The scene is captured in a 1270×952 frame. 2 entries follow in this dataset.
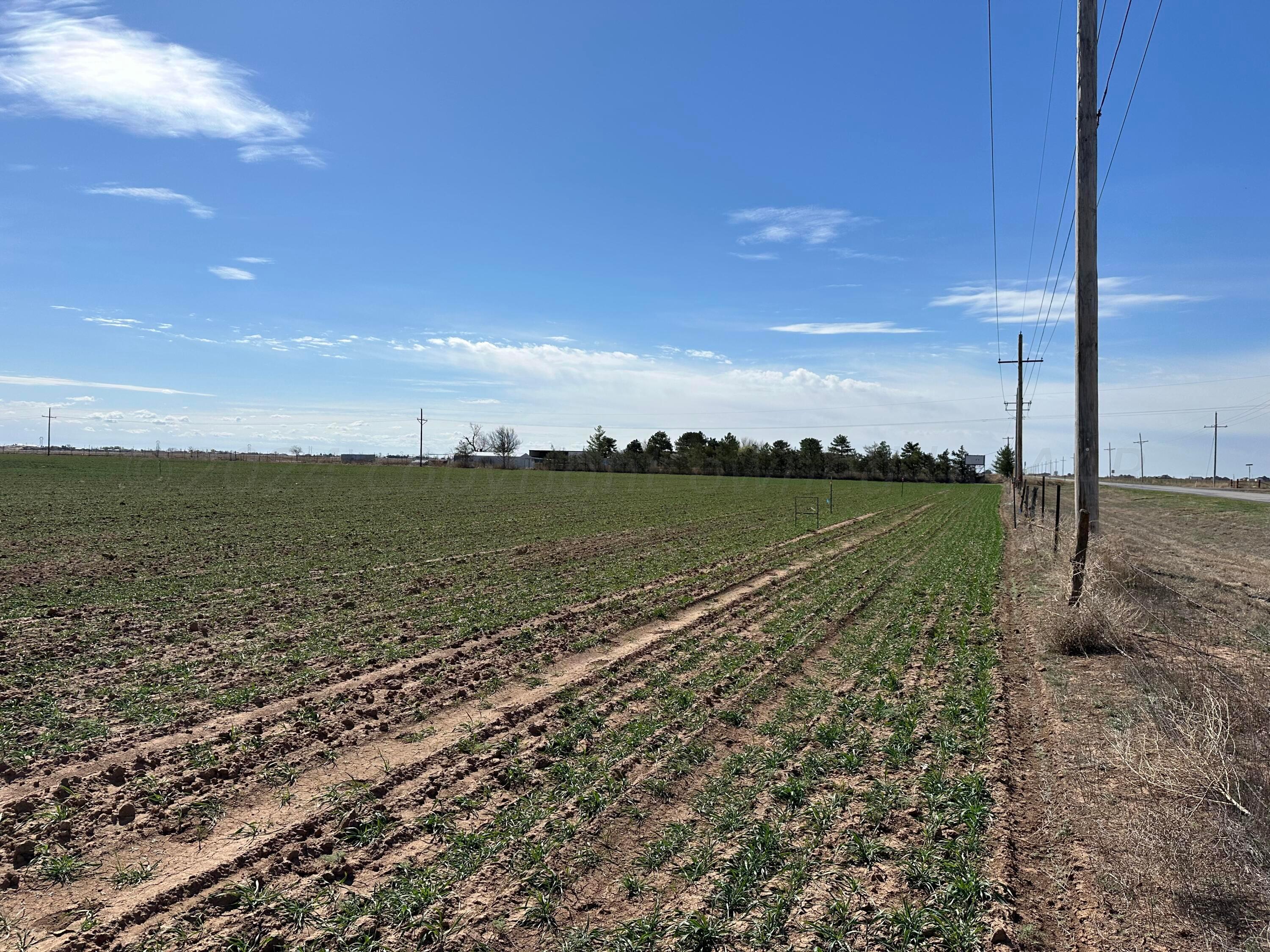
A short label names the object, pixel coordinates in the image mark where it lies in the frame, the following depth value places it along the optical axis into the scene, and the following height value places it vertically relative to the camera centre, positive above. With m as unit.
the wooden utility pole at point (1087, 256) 11.54 +3.63
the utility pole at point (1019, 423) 40.94 +3.09
